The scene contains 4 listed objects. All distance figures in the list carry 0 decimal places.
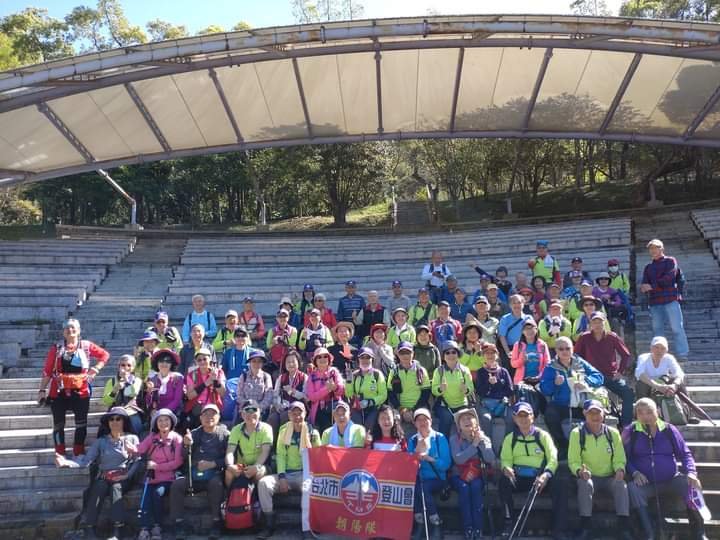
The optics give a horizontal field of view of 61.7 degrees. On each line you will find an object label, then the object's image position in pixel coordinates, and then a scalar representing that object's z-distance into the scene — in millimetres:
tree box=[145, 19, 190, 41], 52100
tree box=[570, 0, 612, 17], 53250
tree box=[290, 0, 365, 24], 55128
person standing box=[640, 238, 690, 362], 9172
